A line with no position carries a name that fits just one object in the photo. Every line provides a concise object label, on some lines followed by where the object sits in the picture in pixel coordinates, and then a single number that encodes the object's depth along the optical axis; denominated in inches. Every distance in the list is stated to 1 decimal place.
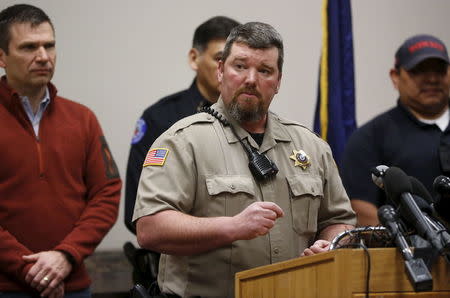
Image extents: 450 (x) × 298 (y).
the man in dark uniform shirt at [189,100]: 320.8
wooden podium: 168.1
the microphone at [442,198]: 178.5
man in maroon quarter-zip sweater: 264.7
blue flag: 364.5
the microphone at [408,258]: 158.9
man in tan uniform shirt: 215.2
